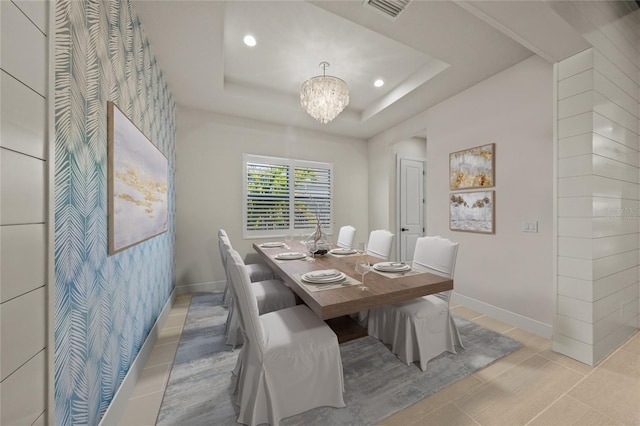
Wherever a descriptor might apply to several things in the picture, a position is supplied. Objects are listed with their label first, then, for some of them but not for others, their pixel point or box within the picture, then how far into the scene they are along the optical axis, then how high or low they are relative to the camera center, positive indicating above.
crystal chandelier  2.58 +1.28
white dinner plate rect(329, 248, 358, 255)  2.67 -0.43
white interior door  4.48 +0.16
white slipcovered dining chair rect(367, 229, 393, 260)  2.79 -0.38
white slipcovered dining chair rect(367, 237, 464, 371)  1.83 -0.89
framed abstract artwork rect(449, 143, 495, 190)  2.72 +0.54
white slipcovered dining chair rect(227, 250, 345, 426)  1.32 -0.89
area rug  1.43 -1.20
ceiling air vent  1.75 +1.55
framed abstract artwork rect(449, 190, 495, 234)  2.72 +0.02
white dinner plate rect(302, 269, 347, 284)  1.62 -0.45
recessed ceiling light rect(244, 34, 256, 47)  2.33 +1.70
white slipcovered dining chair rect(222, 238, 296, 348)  2.14 -0.83
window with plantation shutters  3.97 +0.30
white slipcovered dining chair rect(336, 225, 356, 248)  3.45 -0.36
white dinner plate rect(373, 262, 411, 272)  1.88 -0.44
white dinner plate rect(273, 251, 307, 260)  2.38 -0.44
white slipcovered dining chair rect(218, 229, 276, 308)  2.93 -0.76
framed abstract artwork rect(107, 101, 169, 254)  1.37 +0.20
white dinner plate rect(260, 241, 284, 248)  3.16 -0.43
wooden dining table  1.35 -0.49
